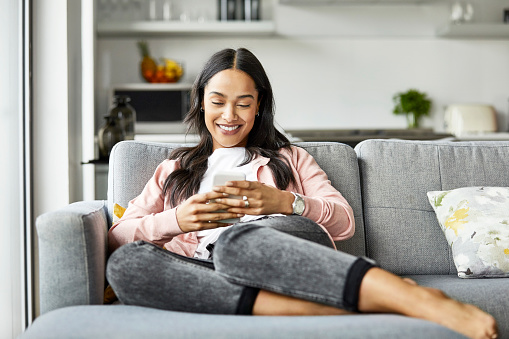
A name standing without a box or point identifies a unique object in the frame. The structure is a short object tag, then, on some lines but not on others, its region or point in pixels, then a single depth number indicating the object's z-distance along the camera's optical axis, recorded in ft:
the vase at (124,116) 10.87
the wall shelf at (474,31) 16.60
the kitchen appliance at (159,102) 16.16
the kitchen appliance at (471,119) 17.07
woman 4.18
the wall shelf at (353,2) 16.96
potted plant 17.39
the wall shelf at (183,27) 16.40
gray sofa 4.03
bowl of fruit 16.70
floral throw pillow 6.01
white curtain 7.54
